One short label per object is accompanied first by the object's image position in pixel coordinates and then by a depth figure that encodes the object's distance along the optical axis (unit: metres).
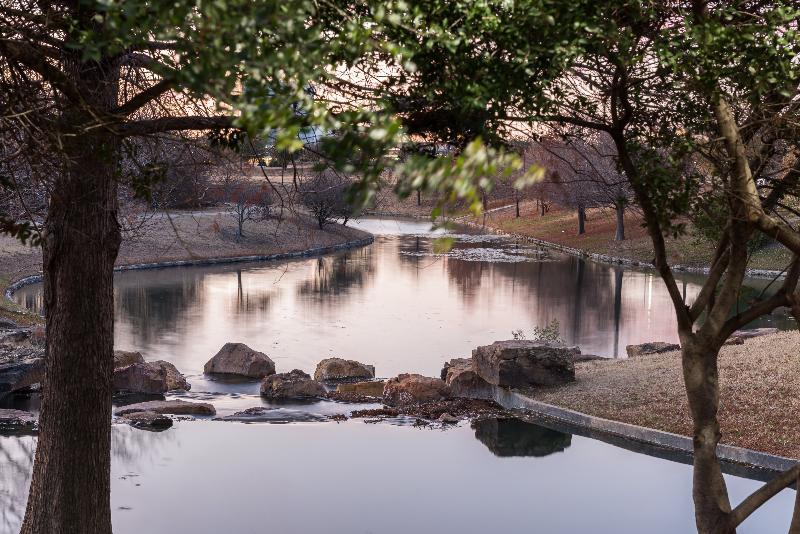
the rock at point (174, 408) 17.58
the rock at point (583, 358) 23.17
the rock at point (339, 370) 22.09
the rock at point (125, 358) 22.38
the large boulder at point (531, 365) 18.59
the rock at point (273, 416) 17.44
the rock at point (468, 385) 19.39
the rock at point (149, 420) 16.61
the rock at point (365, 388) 20.20
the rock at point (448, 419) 17.34
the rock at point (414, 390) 19.05
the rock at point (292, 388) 19.97
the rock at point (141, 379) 20.47
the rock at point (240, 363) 22.84
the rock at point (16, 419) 16.06
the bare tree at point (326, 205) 56.13
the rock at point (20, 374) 19.47
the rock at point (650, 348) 23.58
